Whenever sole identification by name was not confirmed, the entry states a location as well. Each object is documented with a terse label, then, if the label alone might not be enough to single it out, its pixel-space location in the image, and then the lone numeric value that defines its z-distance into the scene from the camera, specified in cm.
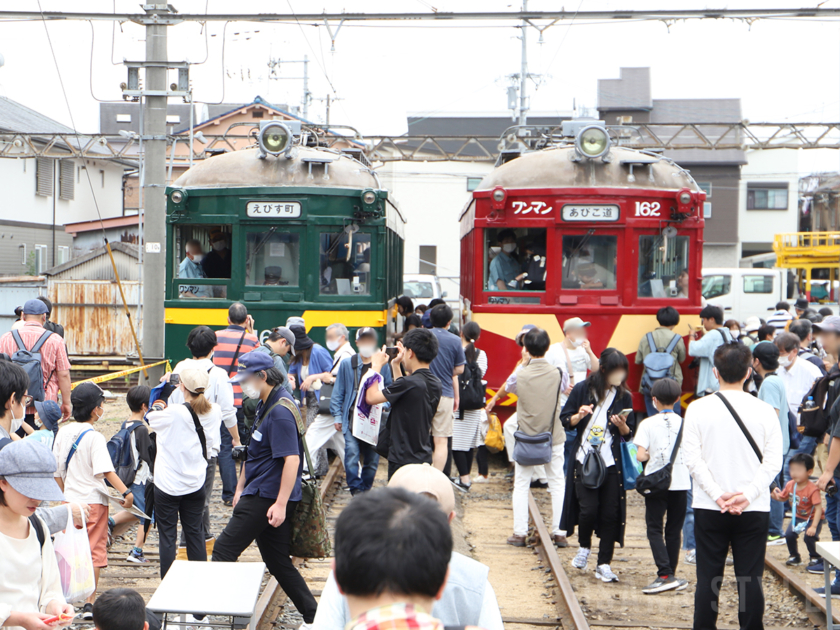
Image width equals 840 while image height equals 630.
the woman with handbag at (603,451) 1227
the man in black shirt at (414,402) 1097
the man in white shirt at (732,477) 900
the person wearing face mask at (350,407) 1560
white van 5131
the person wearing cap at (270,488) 935
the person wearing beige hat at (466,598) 492
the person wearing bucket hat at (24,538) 583
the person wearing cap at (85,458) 1025
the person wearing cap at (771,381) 1299
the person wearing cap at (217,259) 2019
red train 1961
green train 1991
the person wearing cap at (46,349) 1516
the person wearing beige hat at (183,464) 1041
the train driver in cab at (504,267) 2006
